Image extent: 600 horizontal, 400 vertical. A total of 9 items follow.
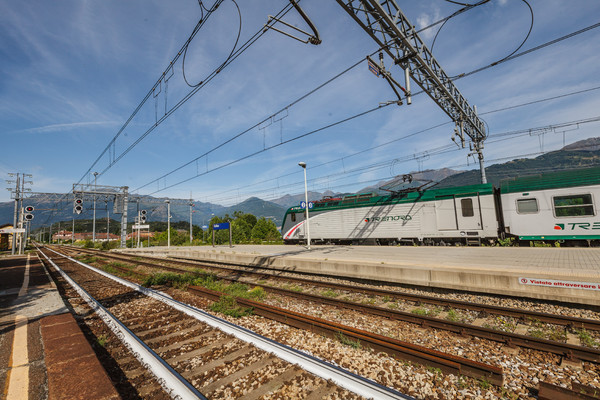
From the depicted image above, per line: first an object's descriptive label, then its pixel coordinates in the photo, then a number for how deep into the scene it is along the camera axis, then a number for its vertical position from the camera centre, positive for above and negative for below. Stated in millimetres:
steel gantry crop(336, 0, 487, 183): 9922 +7455
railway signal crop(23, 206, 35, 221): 32106 +3545
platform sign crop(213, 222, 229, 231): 27344 +467
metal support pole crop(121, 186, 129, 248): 40578 +3180
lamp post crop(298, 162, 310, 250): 20320 +4581
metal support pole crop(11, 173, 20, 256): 34888 +3657
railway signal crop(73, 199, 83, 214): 30380 +3607
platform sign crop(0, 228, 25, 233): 27855 +1105
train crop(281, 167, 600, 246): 14750 +311
